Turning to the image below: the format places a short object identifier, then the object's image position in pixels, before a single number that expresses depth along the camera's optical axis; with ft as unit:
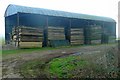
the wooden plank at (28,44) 27.07
